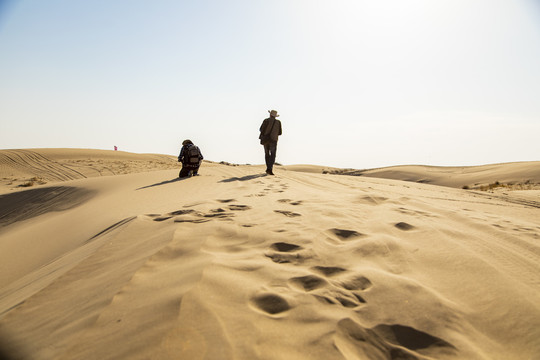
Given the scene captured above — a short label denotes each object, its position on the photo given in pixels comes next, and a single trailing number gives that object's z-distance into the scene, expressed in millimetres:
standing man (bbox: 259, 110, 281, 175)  8312
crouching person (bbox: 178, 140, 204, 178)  8015
